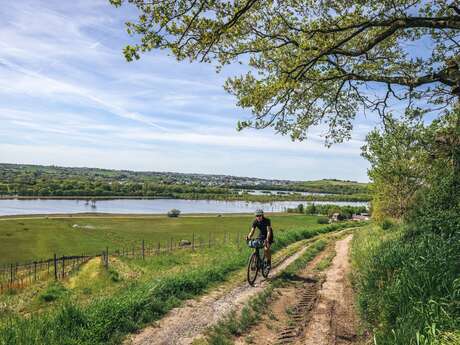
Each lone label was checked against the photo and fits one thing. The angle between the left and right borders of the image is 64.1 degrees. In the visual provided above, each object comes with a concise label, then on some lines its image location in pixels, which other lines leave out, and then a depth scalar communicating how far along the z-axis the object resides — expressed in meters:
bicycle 10.70
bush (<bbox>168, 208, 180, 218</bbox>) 125.61
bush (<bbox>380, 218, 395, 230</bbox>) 23.72
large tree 7.79
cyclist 11.66
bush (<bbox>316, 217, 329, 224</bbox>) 100.75
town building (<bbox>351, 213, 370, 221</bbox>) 128.65
